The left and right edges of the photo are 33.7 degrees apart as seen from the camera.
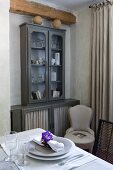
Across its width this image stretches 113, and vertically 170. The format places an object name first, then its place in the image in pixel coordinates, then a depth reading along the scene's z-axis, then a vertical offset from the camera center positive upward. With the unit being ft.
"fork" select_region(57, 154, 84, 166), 3.90 -1.89
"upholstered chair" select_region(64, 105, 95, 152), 9.15 -2.62
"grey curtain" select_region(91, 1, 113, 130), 9.36 +0.52
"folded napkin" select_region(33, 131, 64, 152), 4.12 -1.63
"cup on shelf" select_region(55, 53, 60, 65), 10.75 +0.79
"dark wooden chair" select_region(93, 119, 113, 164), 4.96 -1.92
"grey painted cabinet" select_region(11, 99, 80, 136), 8.83 -2.24
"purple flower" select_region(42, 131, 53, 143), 4.33 -1.52
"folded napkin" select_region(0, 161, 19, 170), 3.60 -1.84
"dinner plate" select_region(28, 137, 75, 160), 3.99 -1.77
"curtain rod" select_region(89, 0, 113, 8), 9.25 +3.51
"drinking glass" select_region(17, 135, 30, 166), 3.93 -1.84
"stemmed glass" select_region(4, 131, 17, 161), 4.12 -1.64
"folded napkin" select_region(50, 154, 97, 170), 3.74 -1.90
